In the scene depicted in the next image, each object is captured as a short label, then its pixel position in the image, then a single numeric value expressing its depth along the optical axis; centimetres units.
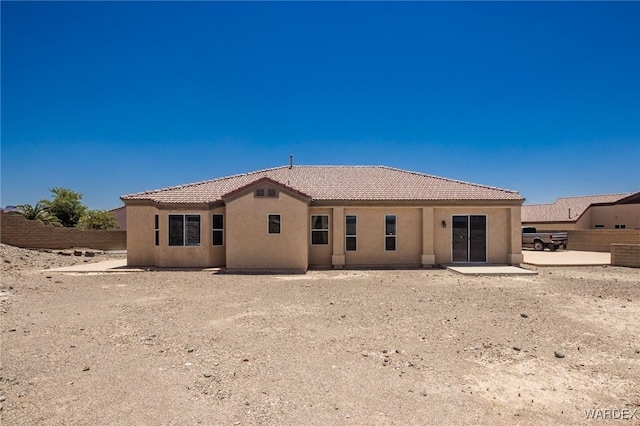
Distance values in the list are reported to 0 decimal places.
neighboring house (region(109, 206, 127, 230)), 4494
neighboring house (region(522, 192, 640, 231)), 3706
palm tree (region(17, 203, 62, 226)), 2928
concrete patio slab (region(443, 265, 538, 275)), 1552
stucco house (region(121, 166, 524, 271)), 1709
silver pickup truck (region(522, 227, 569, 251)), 2808
